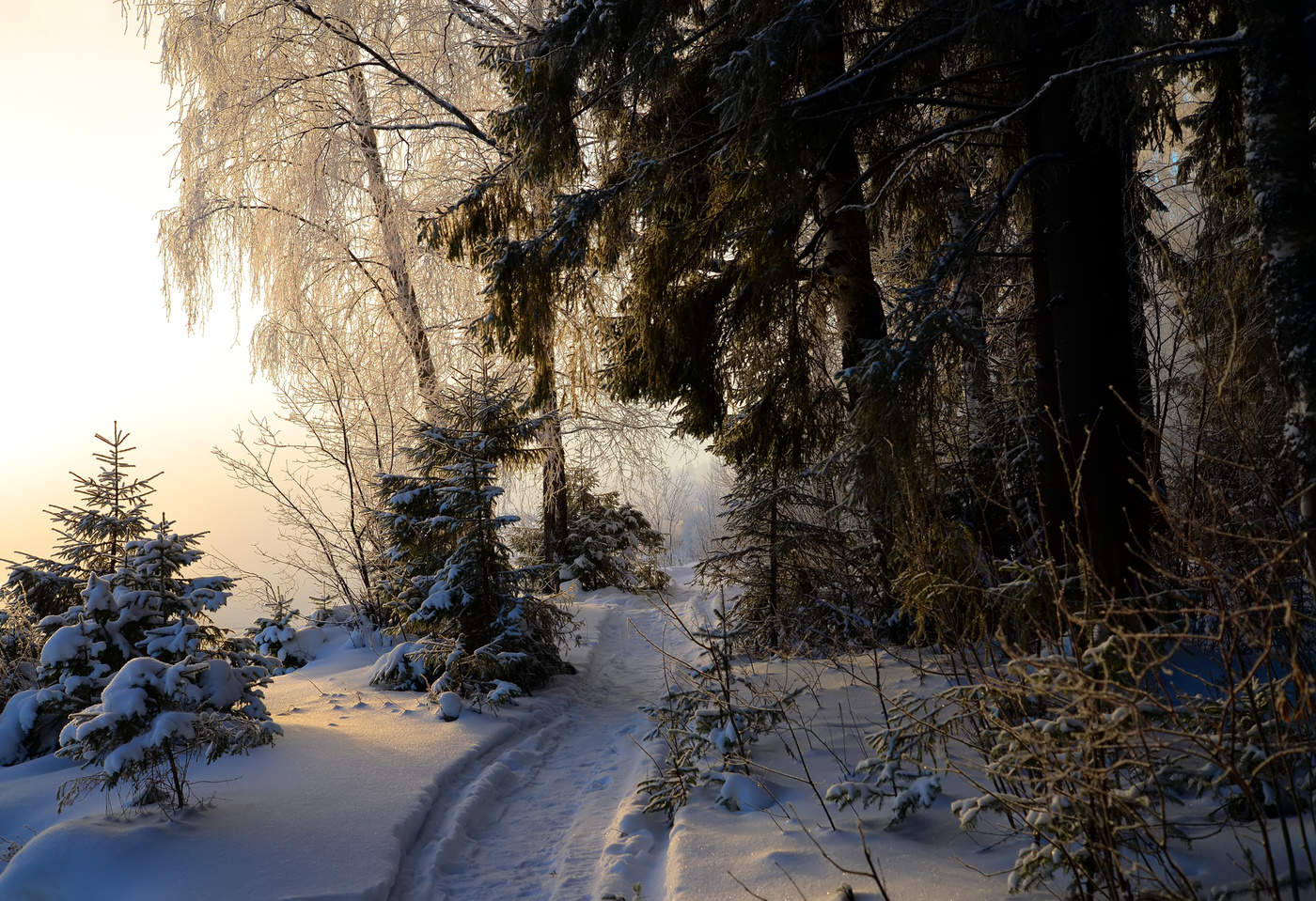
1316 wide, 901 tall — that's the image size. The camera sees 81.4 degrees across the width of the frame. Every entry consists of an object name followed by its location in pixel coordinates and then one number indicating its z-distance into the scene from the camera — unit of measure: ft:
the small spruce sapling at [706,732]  13.46
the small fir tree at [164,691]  12.37
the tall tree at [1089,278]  15.06
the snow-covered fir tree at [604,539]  47.06
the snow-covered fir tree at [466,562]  22.54
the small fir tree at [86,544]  19.48
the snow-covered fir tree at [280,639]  29.35
